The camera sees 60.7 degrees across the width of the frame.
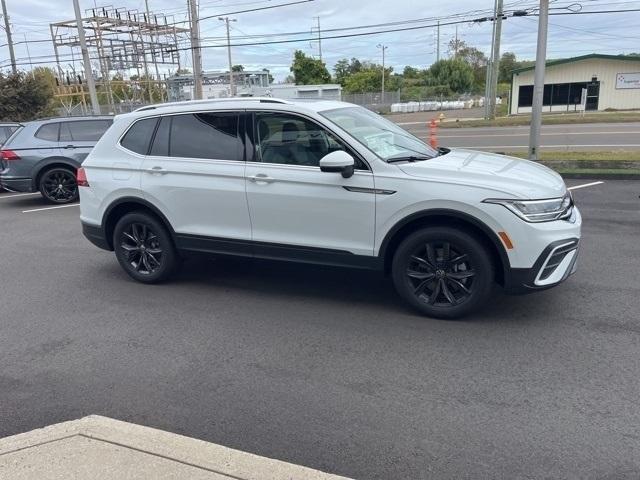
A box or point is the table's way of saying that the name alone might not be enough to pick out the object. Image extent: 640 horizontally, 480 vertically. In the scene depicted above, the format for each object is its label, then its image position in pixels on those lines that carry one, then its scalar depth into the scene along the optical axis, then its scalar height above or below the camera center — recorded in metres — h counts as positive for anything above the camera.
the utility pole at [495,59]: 31.16 +1.62
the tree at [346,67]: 102.38 +4.54
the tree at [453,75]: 79.88 +1.76
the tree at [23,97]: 28.16 +0.37
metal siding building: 43.53 +0.04
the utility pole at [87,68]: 24.27 +1.47
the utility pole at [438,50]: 85.25 +5.75
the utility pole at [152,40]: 39.60 +4.59
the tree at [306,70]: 70.94 +2.93
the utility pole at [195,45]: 27.75 +2.63
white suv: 4.36 -0.92
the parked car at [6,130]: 13.62 -0.61
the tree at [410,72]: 105.01 +3.23
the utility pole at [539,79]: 12.16 +0.11
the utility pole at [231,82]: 46.41 +1.17
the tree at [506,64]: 94.56 +3.83
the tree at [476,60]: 98.22 +5.04
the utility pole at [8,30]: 35.29 +4.73
